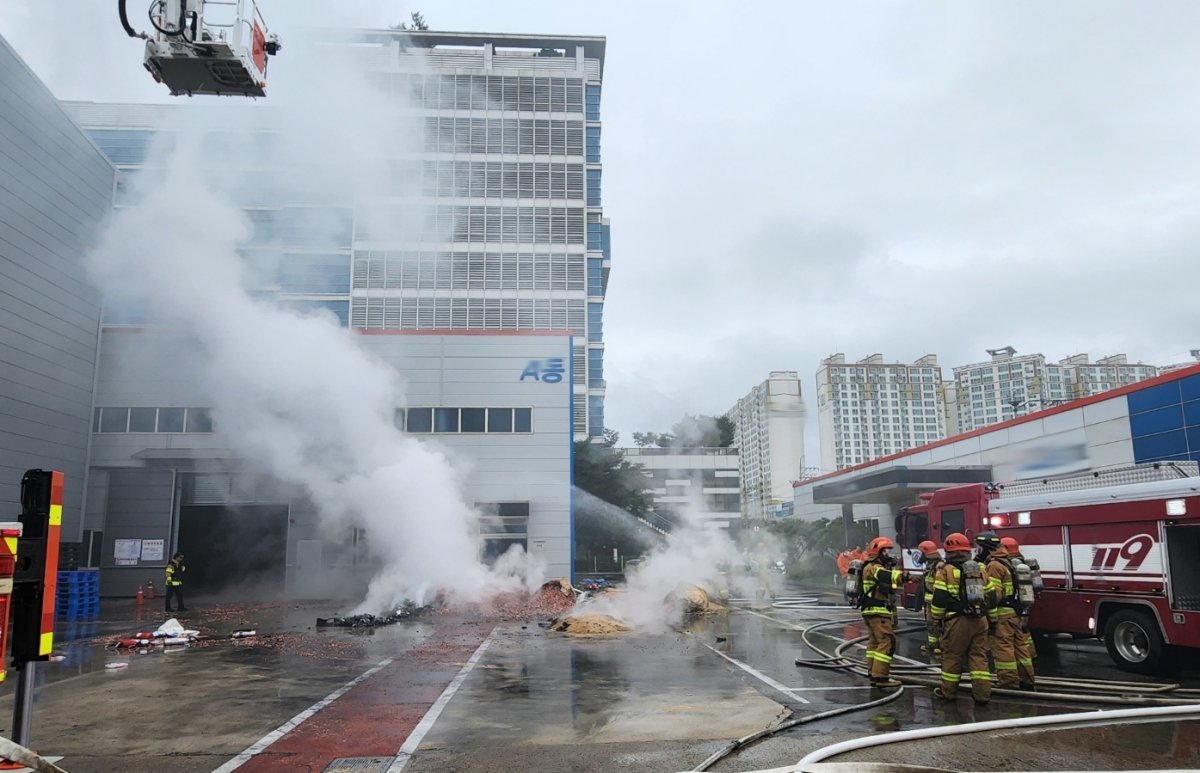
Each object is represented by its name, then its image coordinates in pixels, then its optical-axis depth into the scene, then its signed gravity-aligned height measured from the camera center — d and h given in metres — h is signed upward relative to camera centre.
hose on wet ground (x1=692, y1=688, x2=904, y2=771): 5.76 -1.88
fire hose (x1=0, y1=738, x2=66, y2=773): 3.51 -1.09
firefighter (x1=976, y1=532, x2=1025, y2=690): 8.41 -1.25
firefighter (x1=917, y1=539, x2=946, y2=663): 8.62 -0.84
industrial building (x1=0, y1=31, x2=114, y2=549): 19.89 +6.50
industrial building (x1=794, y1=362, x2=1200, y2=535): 20.30 +2.12
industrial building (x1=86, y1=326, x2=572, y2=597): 24.47 +2.14
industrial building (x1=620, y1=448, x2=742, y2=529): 40.47 +2.11
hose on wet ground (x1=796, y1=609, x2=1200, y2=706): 7.71 -1.95
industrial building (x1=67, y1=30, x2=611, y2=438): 34.47 +16.22
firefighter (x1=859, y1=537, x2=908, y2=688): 8.73 -1.11
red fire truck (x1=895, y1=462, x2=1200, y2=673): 9.29 -0.60
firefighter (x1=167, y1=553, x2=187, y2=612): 19.16 -1.43
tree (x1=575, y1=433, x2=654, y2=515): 37.78 +1.54
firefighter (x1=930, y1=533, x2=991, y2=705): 7.79 -1.15
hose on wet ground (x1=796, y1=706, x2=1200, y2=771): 5.78 -1.79
